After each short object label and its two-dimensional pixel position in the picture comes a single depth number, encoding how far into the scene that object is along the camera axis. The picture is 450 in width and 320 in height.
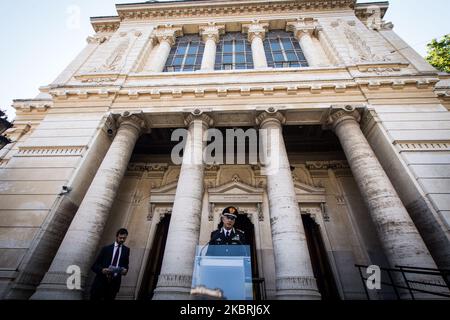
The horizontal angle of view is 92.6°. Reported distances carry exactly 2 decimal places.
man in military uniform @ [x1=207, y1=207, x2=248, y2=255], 4.62
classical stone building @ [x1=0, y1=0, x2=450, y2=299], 5.61
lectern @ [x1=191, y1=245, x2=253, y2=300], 2.82
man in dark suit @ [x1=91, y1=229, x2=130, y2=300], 4.89
